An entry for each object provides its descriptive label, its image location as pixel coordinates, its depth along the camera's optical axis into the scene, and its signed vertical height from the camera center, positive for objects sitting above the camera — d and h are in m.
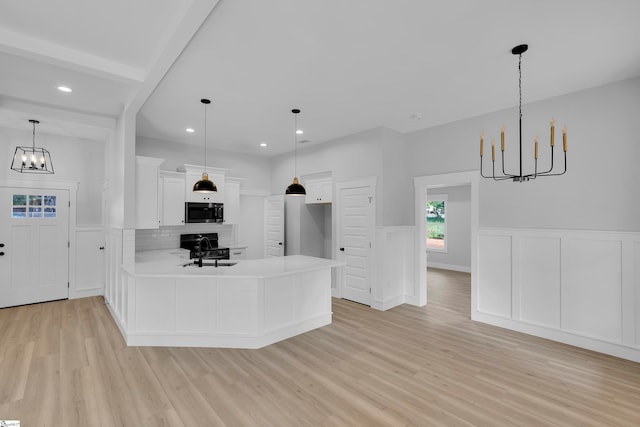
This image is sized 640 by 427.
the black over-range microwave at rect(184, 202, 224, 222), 5.44 +0.07
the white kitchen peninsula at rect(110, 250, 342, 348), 3.38 -1.06
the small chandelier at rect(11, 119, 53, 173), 4.62 +0.91
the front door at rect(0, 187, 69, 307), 4.65 -0.48
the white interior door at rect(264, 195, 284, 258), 6.48 -0.23
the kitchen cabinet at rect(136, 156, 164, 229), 4.29 +0.35
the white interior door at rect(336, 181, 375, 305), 4.97 -0.36
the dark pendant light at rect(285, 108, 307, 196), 4.03 +0.39
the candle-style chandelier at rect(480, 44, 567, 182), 2.58 +1.47
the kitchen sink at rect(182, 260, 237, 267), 3.78 -0.62
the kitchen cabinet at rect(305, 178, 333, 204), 5.70 +0.50
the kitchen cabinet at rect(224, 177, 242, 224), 6.01 +0.32
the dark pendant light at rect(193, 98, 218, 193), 3.87 +0.39
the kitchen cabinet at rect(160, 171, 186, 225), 5.23 +0.33
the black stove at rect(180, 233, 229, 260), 5.50 -0.56
